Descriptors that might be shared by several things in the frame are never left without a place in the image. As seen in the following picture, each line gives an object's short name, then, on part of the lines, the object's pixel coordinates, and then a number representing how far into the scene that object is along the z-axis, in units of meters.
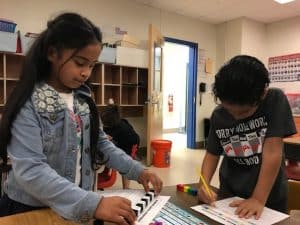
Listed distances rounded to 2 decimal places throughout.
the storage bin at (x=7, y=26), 2.98
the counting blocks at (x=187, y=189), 0.94
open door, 3.74
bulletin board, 4.94
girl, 0.60
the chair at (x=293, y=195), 1.10
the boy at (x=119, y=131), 2.73
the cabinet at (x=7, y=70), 3.12
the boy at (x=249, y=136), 0.84
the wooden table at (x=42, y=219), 0.64
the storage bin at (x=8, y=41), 2.96
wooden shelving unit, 3.38
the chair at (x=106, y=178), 2.30
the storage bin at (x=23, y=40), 3.15
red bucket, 3.80
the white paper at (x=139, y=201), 0.70
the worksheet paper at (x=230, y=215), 0.74
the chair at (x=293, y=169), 2.49
